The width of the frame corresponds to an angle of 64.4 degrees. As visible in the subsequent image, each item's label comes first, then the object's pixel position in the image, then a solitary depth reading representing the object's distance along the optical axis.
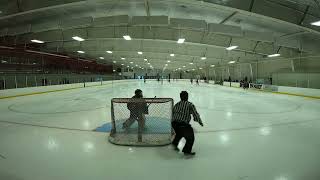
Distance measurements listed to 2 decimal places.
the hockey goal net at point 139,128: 4.96
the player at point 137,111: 5.07
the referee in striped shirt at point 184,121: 4.23
